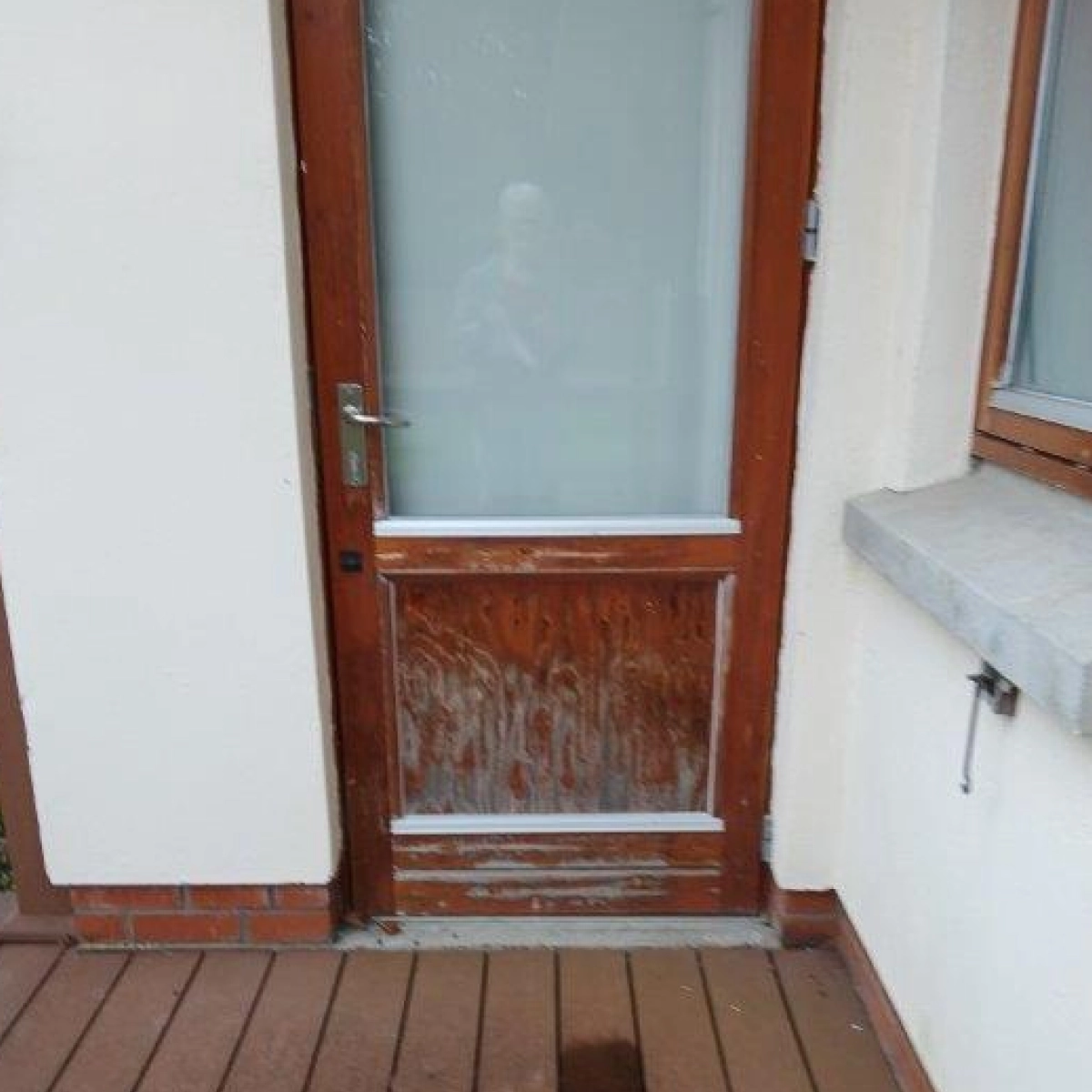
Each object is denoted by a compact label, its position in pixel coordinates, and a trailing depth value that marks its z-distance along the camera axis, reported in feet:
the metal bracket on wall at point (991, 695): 4.36
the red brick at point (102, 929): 6.91
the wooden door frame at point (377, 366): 5.77
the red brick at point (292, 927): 6.89
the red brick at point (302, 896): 6.86
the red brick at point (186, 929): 6.91
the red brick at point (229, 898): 6.86
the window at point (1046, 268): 4.84
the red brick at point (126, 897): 6.86
